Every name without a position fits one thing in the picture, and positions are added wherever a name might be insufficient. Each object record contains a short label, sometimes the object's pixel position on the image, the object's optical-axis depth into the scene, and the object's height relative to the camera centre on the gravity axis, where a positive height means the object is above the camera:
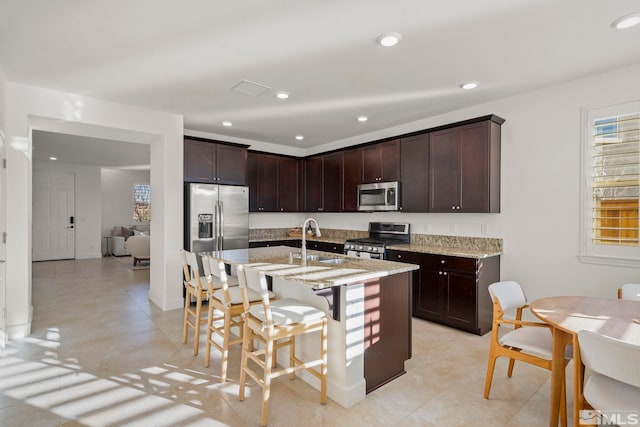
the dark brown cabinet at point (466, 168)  3.73 +0.54
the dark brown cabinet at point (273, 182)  5.75 +0.56
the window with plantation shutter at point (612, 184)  2.98 +0.28
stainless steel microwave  4.67 +0.26
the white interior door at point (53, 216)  8.30 -0.06
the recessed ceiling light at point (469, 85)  3.34 +1.31
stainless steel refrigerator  4.59 -0.05
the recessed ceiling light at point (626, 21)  2.20 +1.31
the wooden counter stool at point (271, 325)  2.09 -0.73
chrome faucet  2.87 -0.37
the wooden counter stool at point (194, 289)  3.04 -0.72
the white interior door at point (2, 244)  3.09 -0.29
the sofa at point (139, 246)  7.55 -0.76
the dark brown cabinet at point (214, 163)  4.73 +0.76
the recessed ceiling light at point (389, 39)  2.42 +1.29
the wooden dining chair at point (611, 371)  1.37 -0.68
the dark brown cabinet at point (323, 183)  5.66 +0.55
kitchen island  2.25 -0.73
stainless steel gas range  4.48 -0.39
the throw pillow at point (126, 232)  9.62 -0.54
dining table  1.71 -0.60
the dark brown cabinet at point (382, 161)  4.71 +0.77
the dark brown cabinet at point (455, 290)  3.55 -0.85
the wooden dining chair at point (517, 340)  2.06 -0.85
